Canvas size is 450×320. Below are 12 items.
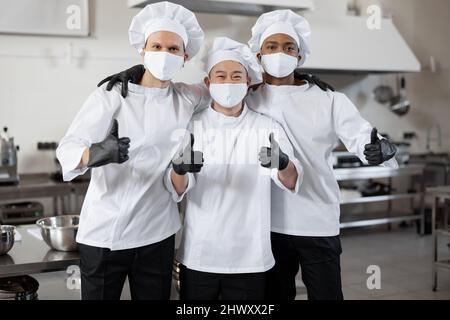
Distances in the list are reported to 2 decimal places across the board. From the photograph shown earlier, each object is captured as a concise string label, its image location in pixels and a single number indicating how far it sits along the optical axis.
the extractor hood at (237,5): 3.71
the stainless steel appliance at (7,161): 3.58
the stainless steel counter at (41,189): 3.50
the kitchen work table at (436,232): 3.31
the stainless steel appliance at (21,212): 3.54
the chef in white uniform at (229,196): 1.66
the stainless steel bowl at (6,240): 1.91
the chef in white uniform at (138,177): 1.62
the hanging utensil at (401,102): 5.27
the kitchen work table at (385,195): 4.48
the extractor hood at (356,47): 4.36
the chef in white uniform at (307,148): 1.82
